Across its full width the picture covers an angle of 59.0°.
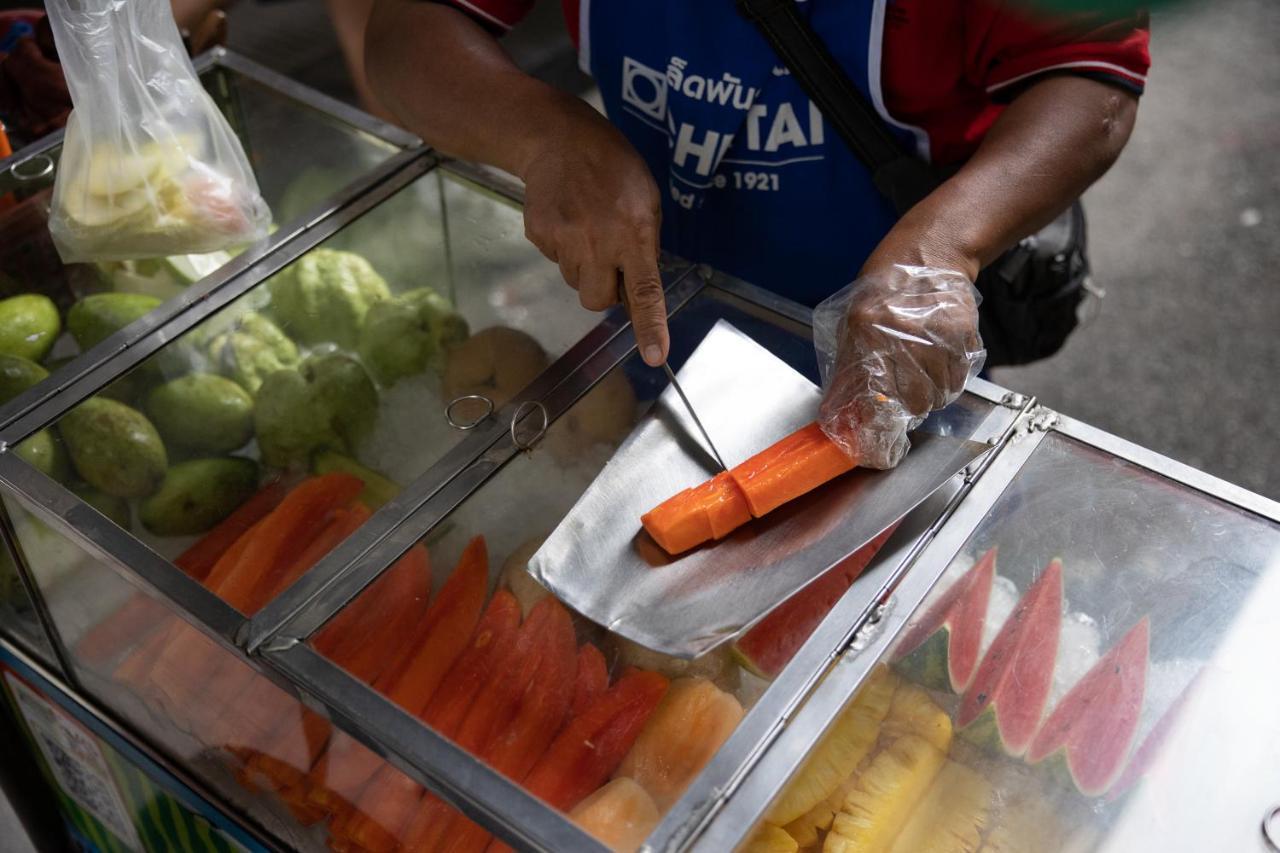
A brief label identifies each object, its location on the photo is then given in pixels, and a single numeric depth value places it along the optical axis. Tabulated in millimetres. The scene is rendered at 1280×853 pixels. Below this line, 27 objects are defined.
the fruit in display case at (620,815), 963
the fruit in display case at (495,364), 1404
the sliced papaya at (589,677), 1161
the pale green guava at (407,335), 1539
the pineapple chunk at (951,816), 1154
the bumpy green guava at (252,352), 1476
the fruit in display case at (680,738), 1029
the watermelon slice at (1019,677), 1224
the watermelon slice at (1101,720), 1202
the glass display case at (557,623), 1068
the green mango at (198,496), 1295
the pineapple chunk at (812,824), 1082
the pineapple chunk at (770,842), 1003
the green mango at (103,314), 1505
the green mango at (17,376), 1408
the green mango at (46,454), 1260
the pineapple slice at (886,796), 1128
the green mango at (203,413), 1404
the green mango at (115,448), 1291
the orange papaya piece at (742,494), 1186
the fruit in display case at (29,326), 1495
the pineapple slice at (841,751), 1044
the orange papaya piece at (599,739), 1068
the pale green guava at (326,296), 1531
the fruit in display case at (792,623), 1096
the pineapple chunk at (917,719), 1169
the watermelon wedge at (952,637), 1168
